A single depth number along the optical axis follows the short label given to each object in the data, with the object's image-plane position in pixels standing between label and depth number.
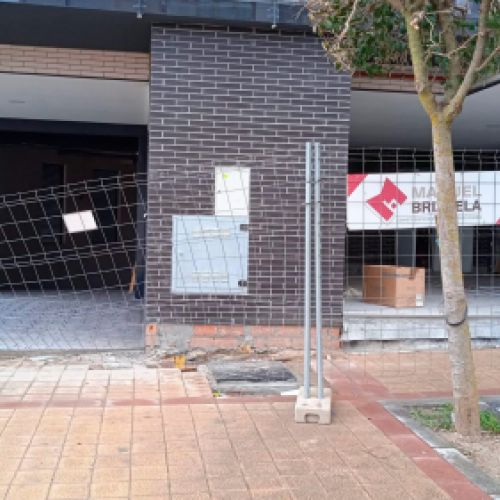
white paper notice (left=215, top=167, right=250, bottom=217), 7.72
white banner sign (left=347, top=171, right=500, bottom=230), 7.85
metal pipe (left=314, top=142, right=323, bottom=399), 5.34
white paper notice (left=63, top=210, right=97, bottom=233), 8.06
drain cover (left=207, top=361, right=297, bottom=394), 6.34
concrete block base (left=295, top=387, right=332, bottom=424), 5.33
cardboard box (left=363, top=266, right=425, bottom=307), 9.02
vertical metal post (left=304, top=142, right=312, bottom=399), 5.33
